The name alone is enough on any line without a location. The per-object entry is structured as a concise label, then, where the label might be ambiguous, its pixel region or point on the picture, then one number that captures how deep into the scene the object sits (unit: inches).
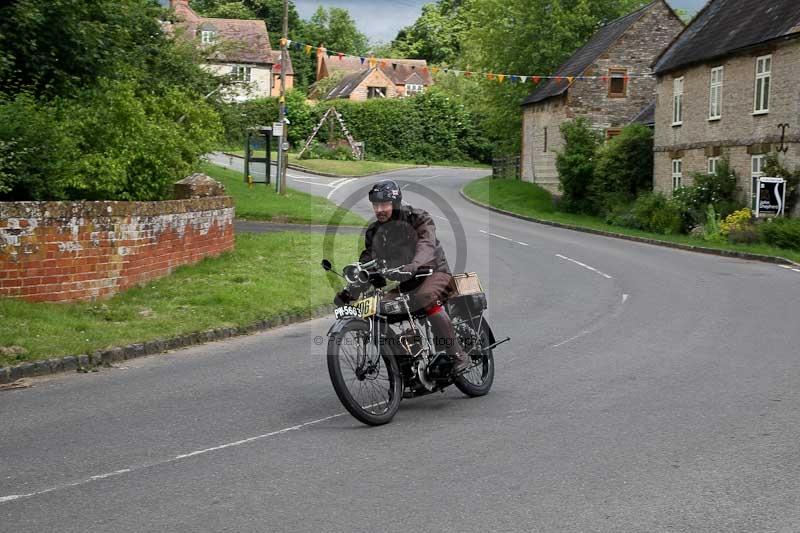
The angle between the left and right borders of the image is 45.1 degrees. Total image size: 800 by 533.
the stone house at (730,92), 1182.3
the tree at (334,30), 4886.8
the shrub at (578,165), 1695.4
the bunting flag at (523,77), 1339.2
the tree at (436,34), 4712.1
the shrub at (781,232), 1039.5
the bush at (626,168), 1631.4
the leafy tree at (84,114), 523.5
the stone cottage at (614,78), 1973.4
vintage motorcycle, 296.8
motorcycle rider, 315.9
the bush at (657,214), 1322.6
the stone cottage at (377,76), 3981.3
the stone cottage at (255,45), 3241.6
